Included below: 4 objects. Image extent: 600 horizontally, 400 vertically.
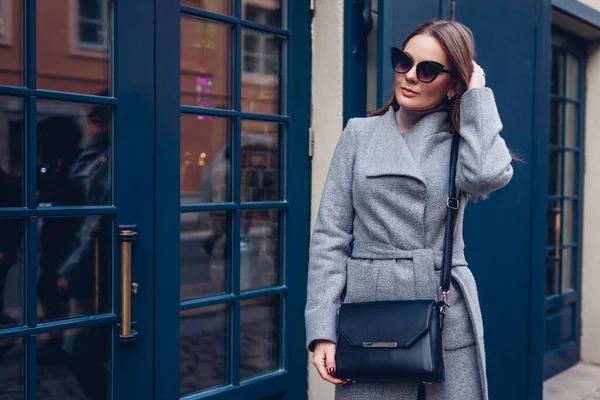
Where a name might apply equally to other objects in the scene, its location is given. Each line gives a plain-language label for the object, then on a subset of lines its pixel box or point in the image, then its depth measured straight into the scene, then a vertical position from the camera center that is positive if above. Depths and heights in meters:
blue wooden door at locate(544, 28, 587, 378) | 4.95 -0.09
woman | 1.80 -0.07
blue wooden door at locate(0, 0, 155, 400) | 2.07 -0.05
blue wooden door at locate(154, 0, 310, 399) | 2.43 -0.04
